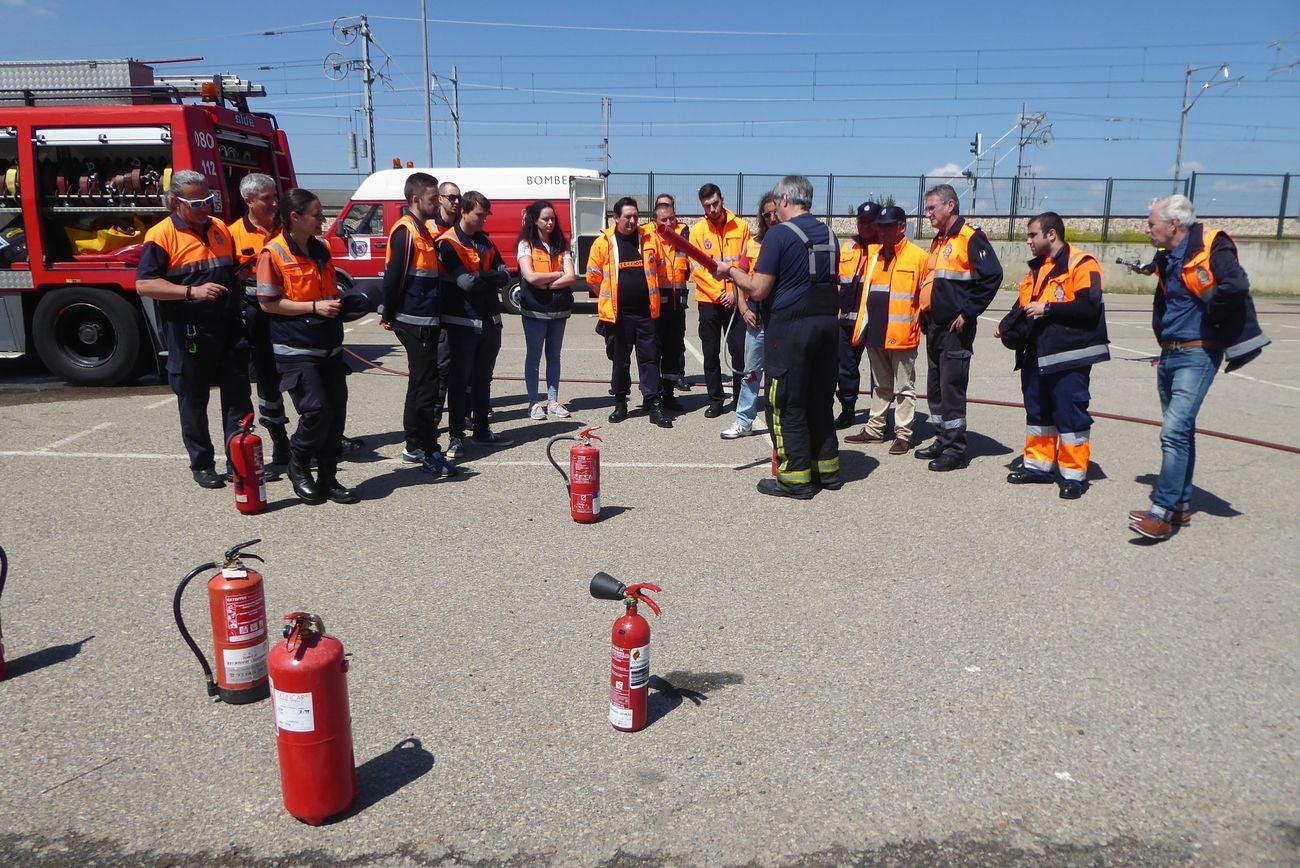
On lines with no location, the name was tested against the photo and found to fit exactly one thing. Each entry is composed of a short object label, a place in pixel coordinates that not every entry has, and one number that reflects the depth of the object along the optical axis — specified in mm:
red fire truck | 9820
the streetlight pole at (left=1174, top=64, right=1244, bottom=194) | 36925
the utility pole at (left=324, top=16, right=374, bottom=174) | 34406
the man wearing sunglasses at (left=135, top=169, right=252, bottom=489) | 5969
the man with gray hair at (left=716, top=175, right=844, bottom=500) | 6023
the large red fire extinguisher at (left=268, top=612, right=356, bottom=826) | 2748
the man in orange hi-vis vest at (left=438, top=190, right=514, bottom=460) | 6910
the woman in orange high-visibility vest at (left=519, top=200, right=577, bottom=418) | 8188
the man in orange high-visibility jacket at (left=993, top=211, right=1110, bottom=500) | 5945
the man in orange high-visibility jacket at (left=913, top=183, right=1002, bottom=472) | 6727
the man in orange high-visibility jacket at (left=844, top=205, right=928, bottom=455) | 7250
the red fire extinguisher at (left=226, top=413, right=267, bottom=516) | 5676
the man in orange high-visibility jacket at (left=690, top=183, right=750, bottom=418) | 8516
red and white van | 17609
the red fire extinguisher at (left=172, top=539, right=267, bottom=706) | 3396
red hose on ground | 7588
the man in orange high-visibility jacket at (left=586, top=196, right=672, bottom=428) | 8195
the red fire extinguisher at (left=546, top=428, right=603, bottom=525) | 5590
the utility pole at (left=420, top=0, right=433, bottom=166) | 32344
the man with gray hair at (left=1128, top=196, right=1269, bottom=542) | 5090
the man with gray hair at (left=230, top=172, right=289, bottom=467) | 6327
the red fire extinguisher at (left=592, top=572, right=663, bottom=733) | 3301
